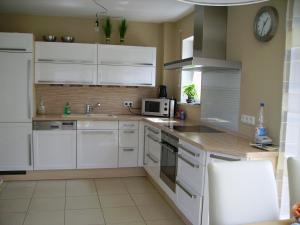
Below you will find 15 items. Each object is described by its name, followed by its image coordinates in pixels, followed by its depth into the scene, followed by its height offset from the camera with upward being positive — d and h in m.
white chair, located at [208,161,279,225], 1.61 -0.52
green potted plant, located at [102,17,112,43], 4.78 +0.99
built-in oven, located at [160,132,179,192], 3.32 -0.73
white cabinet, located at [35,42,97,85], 4.50 +0.43
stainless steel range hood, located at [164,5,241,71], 3.43 +0.69
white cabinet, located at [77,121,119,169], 4.49 -0.75
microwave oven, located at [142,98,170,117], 4.82 -0.19
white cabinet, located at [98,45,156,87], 4.70 +0.43
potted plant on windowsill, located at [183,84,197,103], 4.50 +0.05
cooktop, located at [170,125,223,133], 3.48 -0.39
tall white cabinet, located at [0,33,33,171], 4.17 -0.09
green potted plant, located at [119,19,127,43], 4.84 +1.00
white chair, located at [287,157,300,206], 1.78 -0.46
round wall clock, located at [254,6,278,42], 2.69 +0.66
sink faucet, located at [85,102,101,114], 4.98 -0.23
